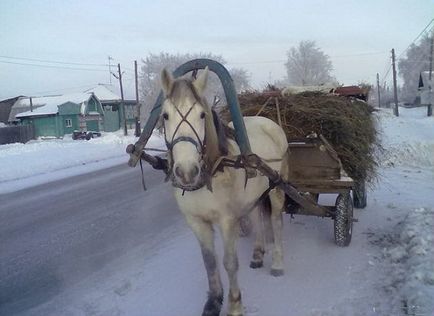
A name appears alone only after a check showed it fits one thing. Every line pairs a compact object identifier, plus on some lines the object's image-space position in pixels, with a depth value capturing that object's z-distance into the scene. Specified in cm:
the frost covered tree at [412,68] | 6694
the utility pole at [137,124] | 3076
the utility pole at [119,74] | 3803
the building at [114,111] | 4794
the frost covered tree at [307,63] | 5575
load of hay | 523
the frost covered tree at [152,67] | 5005
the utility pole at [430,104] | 3578
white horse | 272
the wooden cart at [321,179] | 504
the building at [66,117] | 4300
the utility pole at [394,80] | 4084
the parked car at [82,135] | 3612
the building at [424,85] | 4612
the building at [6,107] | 5591
